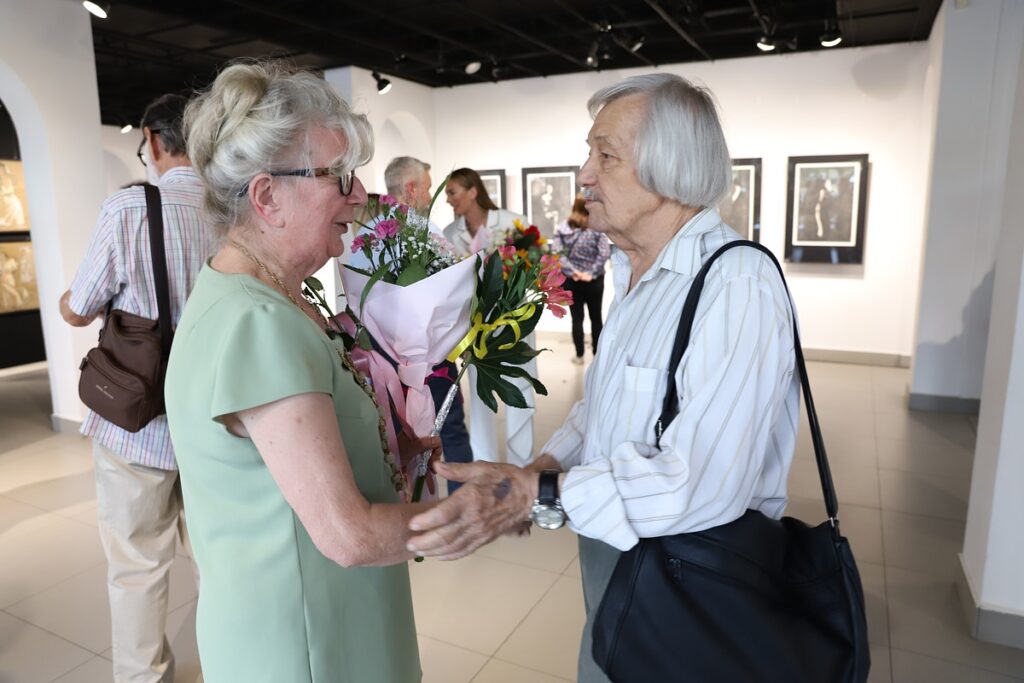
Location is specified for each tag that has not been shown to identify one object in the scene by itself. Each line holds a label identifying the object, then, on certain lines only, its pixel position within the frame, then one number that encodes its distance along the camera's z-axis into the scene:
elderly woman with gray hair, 0.98
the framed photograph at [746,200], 7.63
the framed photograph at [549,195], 8.55
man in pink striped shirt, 2.15
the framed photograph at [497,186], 8.91
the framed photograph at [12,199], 7.62
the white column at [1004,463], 2.48
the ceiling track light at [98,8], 4.41
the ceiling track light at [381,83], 7.87
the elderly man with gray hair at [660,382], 1.12
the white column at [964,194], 5.21
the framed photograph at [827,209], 7.22
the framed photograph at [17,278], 7.82
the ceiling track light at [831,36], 6.21
